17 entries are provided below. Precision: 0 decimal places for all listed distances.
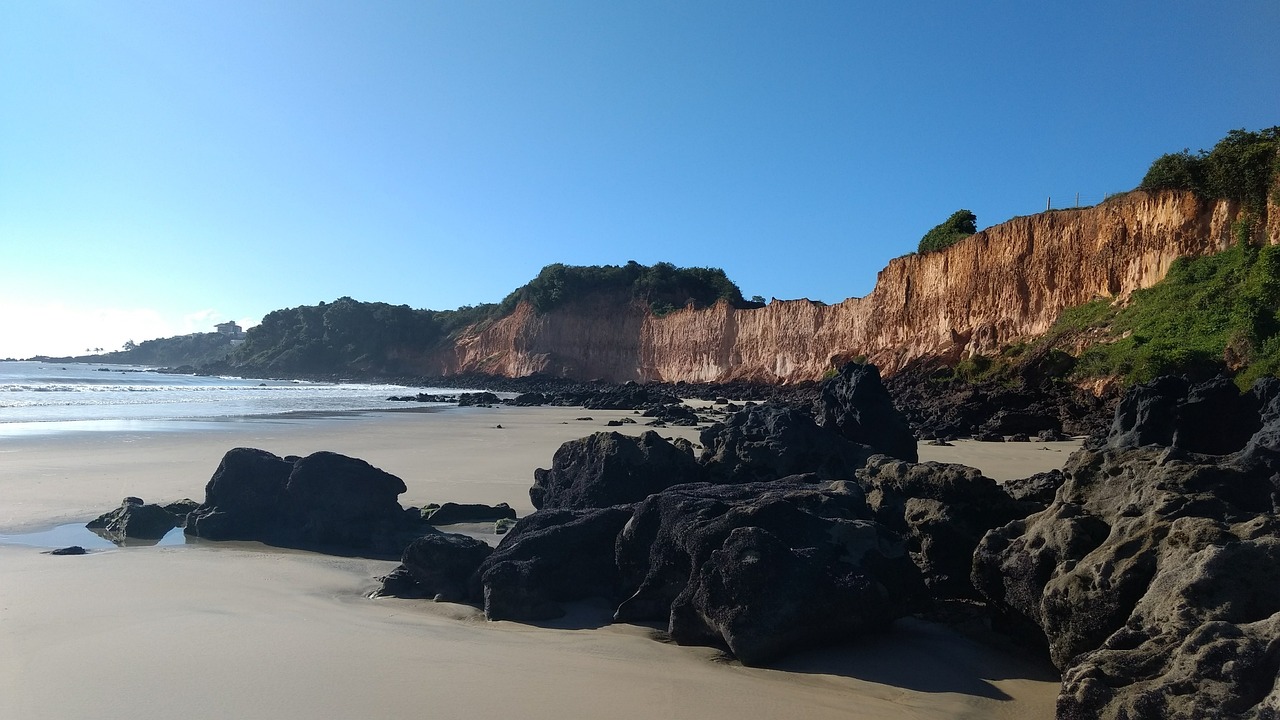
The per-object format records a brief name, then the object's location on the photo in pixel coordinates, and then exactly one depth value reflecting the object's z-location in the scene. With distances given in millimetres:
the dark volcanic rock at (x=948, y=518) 5008
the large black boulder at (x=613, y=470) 6988
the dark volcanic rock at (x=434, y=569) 5387
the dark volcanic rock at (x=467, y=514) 8070
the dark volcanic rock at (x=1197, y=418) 8391
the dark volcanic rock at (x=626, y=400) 32125
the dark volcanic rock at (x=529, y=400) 35203
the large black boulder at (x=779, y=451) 7812
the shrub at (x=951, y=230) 36406
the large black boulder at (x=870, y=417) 10430
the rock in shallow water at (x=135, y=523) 7336
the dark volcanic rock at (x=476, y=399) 35162
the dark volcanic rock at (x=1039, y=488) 5820
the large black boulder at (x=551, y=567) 4887
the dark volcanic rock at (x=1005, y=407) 16250
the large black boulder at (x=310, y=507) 7082
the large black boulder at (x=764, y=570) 3977
